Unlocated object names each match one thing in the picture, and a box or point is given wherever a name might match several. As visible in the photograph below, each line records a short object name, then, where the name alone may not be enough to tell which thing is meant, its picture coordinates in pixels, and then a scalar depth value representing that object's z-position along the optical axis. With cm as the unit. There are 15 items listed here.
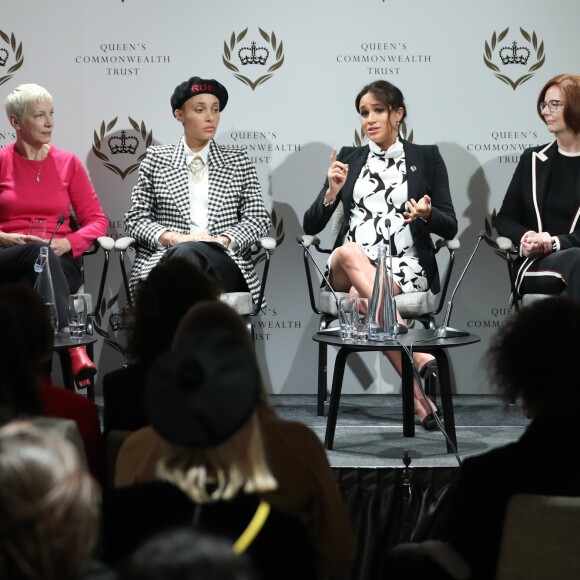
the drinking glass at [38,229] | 960
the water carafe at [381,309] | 787
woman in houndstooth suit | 985
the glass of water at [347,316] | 791
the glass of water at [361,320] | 787
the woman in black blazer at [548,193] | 928
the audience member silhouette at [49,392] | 458
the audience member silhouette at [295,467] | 348
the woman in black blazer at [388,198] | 955
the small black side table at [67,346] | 797
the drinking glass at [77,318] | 836
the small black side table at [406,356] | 758
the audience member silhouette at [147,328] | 477
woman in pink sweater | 976
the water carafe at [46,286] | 834
